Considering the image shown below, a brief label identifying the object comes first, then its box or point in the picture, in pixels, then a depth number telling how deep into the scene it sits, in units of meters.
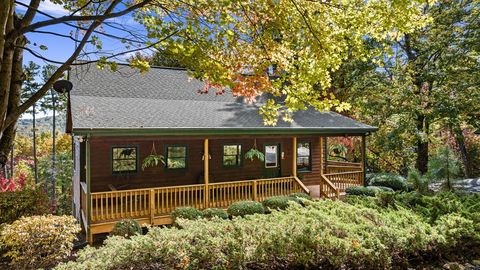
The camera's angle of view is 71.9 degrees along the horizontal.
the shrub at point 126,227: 9.18
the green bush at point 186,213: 10.10
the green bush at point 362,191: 13.42
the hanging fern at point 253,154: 13.79
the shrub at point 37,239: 6.59
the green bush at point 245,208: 10.88
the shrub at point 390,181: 16.09
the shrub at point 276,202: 11.46
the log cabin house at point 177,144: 10.54
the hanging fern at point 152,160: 11.71
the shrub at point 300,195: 12.16
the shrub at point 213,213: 10.49
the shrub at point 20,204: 9.27
